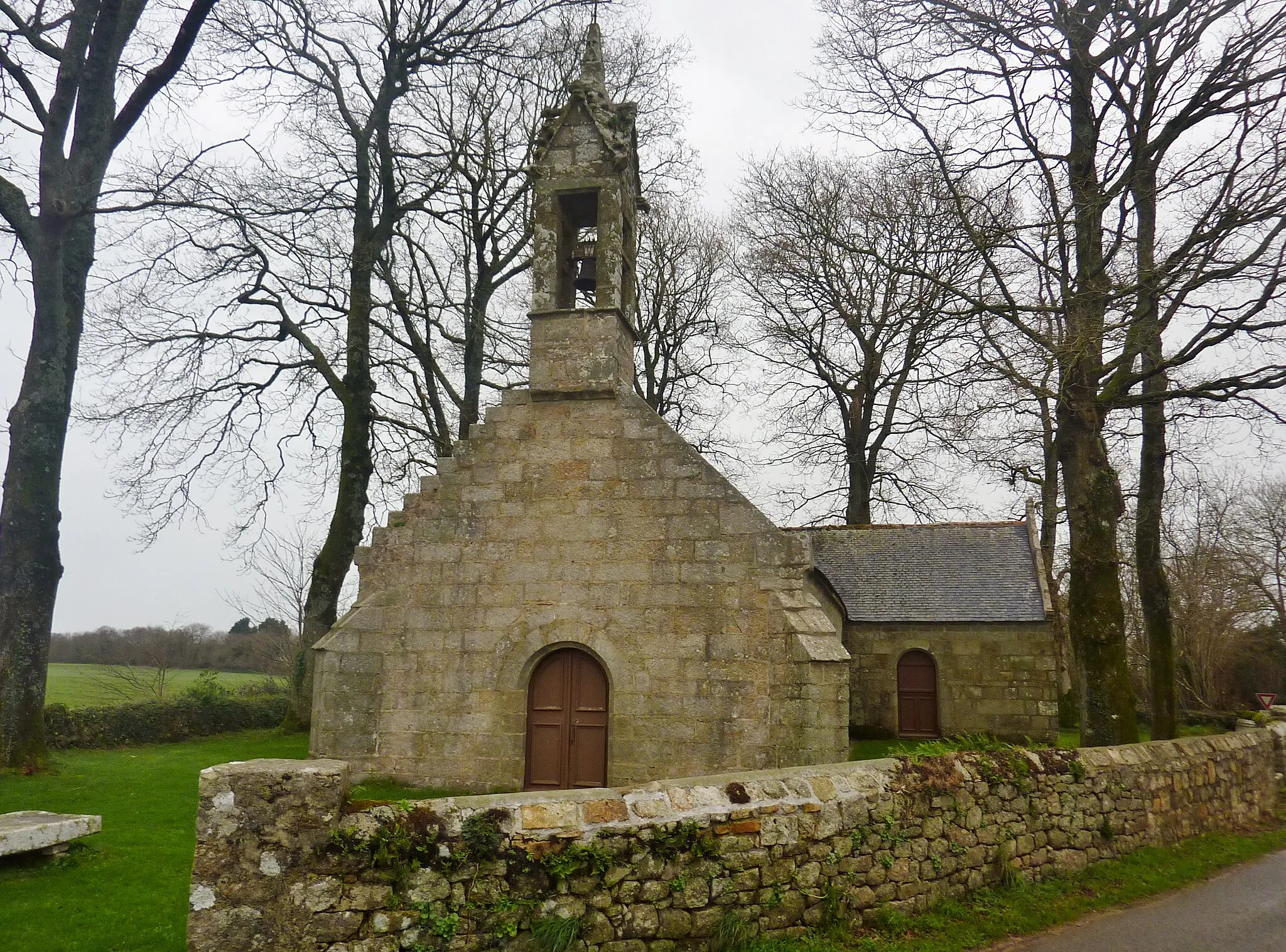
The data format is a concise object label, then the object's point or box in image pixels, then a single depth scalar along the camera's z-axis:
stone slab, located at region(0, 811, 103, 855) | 7.80
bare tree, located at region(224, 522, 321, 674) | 27.30
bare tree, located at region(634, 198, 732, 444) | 24.92
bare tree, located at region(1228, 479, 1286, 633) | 30.19
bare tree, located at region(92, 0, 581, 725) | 17.03
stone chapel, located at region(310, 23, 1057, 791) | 10.09
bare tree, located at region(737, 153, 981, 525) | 22.62
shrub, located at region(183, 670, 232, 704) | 19.38
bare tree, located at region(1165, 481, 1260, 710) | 25.84
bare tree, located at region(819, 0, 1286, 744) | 10.49
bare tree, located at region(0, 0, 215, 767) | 11.62
